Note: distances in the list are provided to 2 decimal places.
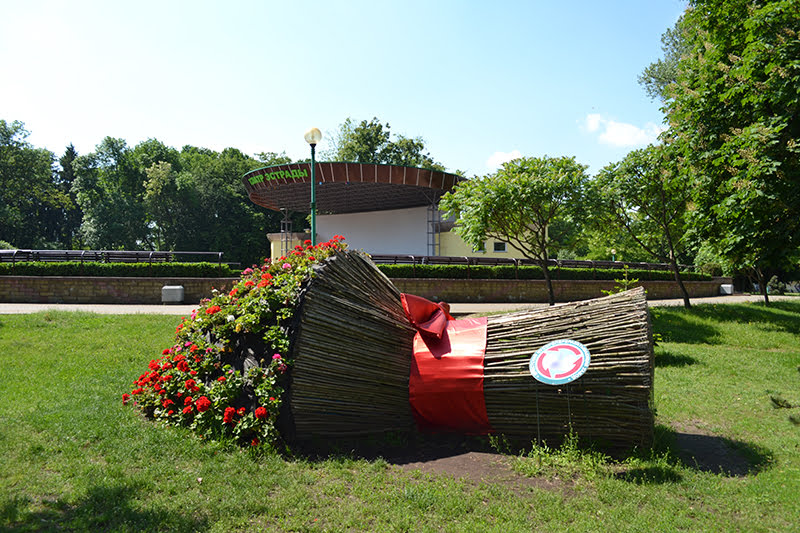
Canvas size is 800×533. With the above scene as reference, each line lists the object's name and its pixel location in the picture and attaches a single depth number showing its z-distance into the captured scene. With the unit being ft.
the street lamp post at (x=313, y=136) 37.60
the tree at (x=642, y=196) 49.19
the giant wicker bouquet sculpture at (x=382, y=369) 15.16
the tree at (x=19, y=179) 130.62
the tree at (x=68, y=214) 177.06
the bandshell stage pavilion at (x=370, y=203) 79.66
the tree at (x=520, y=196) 46.60
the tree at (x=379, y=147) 158.92
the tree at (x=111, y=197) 136.36
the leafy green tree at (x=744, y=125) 26.53
